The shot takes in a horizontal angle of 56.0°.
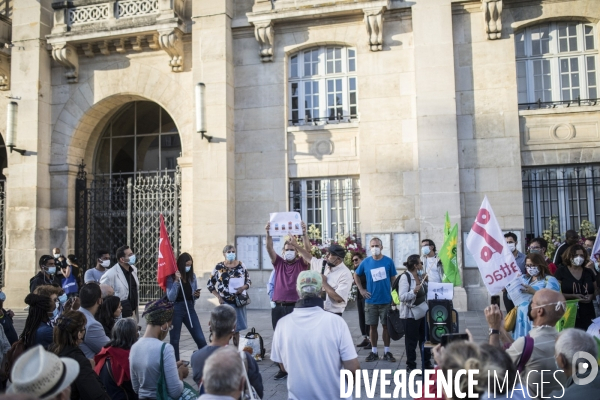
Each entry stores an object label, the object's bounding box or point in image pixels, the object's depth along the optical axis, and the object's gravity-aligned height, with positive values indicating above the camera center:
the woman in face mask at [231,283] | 8.82 -0.68
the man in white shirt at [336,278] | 7.85 -0.56
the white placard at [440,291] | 7.84 -0.76
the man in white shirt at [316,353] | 4.21 -0.86
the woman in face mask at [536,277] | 6.68 -0.53
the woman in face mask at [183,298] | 8.47 -0.87
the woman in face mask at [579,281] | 7.62 -0.65
